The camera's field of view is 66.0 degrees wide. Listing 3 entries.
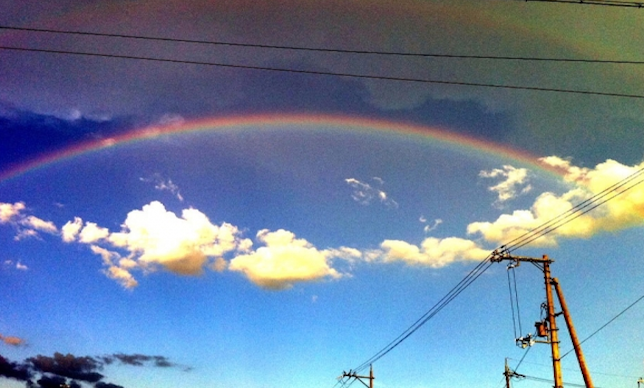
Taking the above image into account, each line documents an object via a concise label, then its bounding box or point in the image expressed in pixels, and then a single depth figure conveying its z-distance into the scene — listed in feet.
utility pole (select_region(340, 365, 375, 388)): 136.76
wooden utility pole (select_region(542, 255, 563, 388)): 67.97
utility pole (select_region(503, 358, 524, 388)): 153.49
